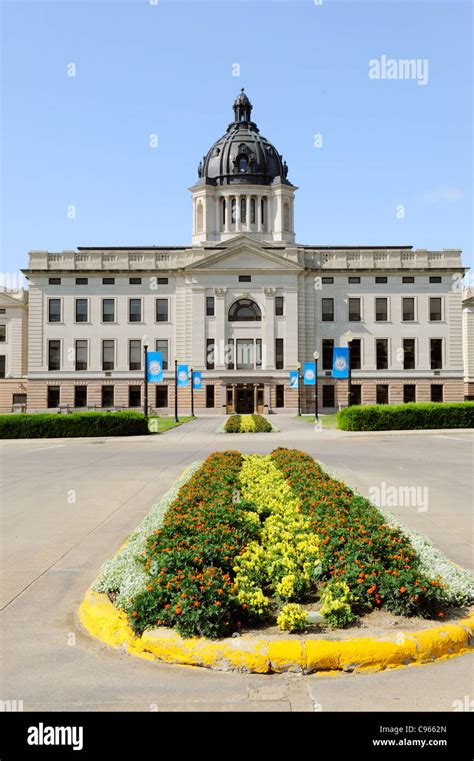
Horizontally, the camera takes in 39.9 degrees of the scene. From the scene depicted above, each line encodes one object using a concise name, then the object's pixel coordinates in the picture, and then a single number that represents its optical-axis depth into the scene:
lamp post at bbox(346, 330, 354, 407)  38.91
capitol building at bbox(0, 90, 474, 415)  65.31
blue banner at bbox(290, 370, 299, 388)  54.66
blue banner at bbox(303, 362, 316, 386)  51.12
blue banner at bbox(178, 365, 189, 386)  54.50
